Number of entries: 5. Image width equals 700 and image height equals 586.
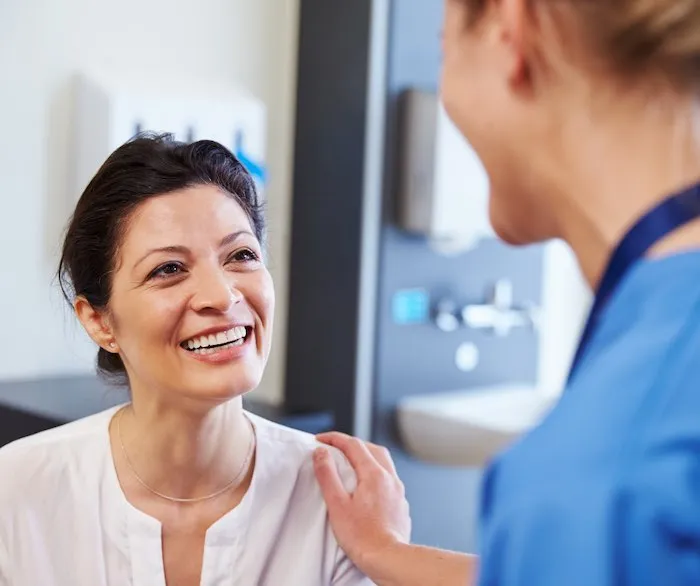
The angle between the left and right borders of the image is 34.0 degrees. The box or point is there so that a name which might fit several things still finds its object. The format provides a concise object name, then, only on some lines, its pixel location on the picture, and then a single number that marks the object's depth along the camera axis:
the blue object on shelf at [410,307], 3.30
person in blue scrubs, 0.60
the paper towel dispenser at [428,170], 3.25
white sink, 3.14
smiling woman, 1.57
